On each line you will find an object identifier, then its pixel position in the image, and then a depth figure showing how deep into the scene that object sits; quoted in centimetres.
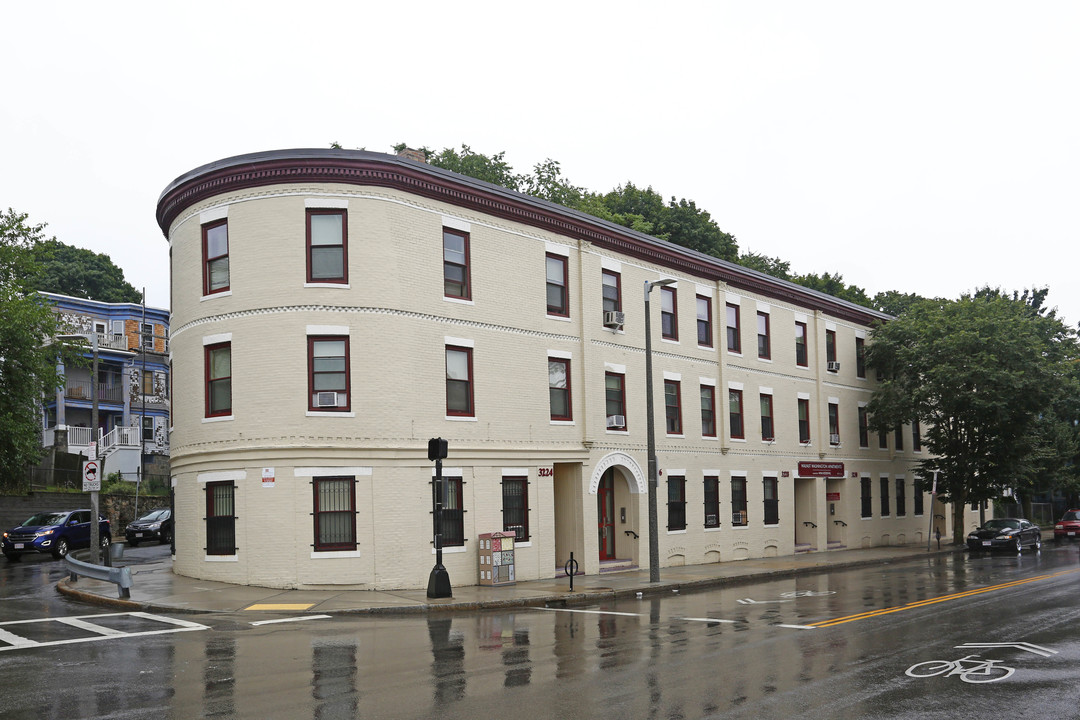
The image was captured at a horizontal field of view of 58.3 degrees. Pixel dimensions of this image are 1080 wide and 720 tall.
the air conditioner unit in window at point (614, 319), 2839
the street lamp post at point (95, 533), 2223
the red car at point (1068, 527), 5191
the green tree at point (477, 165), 4962
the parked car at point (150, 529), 3728
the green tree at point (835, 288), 6094
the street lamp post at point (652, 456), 2375
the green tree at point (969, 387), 3766
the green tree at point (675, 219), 5600
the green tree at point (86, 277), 7481
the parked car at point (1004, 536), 3747
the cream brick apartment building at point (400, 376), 2200
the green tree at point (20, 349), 2942
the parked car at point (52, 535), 3180
